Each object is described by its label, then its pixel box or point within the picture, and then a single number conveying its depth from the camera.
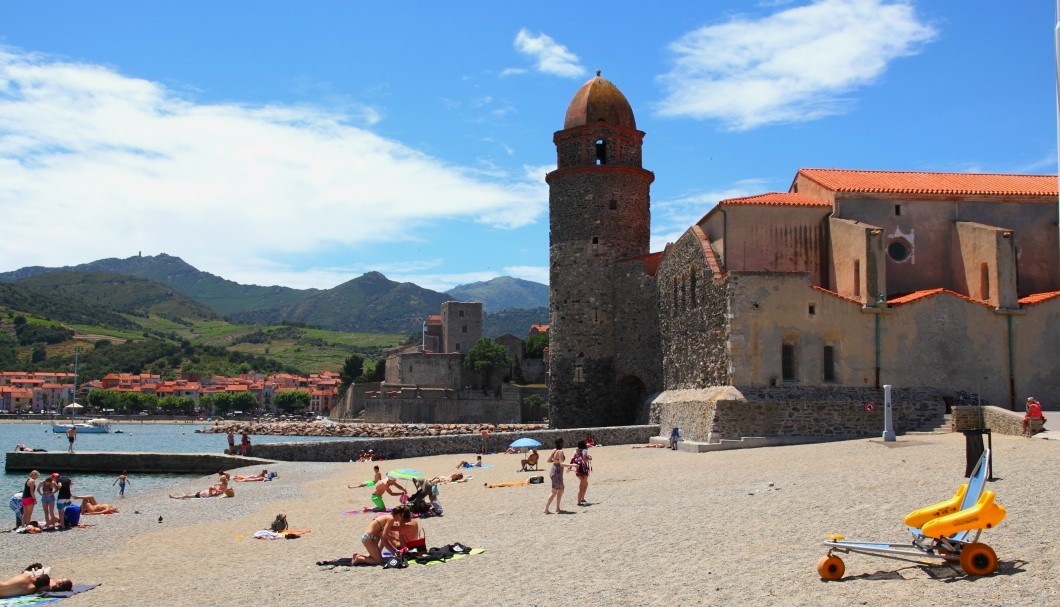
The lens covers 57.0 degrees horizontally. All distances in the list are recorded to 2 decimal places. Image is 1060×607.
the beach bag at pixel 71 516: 19.30
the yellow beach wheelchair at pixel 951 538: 8.76
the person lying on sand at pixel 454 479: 23.86
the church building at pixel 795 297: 26.53
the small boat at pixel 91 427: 90.94
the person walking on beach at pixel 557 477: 16.17
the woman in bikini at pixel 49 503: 19.20
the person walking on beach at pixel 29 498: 19.25
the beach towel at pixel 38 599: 11.07
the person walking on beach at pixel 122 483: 26.84
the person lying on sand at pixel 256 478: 28.03
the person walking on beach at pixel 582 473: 16.88
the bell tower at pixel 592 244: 38.22
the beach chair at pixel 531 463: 24.66
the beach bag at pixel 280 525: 16.36
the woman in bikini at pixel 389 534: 12.27
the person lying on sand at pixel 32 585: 11.32
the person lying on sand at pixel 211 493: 24.47
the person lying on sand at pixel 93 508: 21.75
